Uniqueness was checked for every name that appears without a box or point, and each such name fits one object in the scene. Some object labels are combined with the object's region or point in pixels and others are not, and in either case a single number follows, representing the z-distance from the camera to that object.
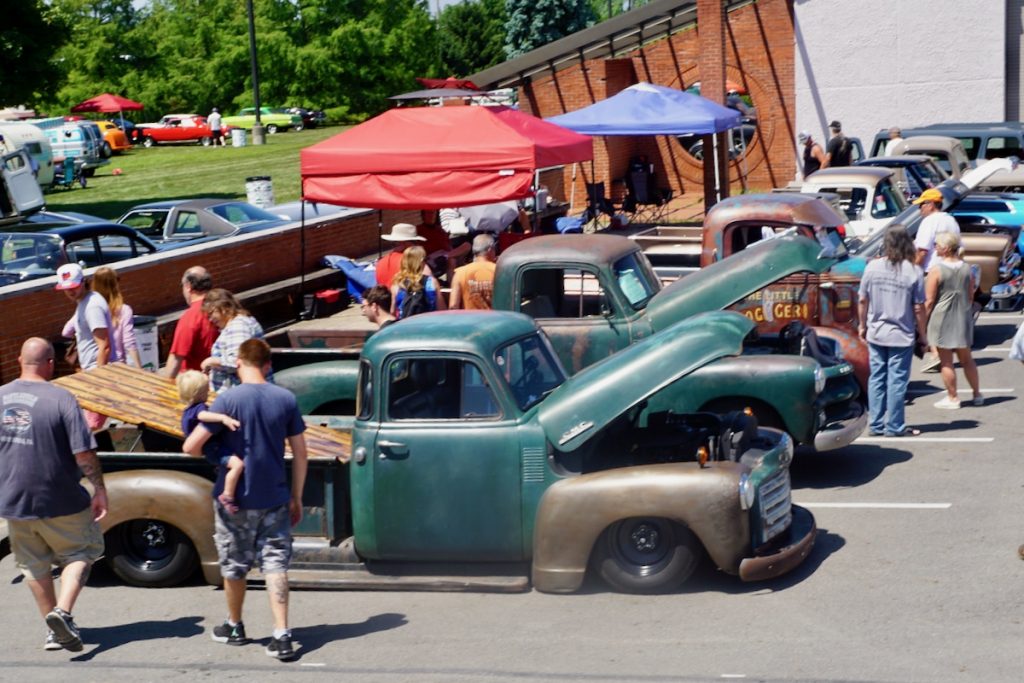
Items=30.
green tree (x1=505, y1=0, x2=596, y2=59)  62.44
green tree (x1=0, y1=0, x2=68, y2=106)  30.73
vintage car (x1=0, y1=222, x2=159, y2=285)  16.25
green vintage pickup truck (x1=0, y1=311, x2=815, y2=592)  7.90
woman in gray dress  12.45
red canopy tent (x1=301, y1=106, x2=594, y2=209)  14.68
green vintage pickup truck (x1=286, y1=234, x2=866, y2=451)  9.96
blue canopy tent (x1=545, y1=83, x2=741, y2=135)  21.39
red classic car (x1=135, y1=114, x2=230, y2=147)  61.79
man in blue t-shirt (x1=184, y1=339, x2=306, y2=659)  7.34
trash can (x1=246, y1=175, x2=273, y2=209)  26.23
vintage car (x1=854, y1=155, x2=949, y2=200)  19.34
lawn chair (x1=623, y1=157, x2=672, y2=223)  27.84
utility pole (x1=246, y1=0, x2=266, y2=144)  51.44
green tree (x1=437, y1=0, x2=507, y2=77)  70.50
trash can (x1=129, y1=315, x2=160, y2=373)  13.52
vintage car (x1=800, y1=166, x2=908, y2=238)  16.81
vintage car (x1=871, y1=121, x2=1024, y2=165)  23.91
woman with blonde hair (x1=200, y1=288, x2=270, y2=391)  9.50
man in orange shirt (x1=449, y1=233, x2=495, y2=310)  12.10
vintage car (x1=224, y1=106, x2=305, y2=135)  64.75
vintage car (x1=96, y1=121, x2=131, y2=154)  57.34
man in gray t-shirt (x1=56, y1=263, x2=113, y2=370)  10.76
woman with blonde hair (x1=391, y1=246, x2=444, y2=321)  11.91
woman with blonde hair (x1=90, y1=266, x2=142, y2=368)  11.11
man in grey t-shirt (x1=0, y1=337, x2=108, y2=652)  7.47
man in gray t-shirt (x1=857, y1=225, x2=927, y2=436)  11.22
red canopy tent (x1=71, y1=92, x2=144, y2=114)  59.56
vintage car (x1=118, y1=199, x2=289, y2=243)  21.03
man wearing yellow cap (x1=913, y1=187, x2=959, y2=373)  14.00
